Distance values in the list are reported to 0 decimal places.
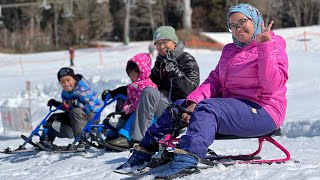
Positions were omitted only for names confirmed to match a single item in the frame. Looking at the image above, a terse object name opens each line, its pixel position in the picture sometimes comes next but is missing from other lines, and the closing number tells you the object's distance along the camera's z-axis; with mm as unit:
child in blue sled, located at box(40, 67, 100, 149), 6301
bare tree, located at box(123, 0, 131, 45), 46169
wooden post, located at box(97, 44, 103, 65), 30284
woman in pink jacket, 3529
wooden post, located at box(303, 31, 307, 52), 30066
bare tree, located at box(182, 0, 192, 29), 39094
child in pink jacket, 5730
